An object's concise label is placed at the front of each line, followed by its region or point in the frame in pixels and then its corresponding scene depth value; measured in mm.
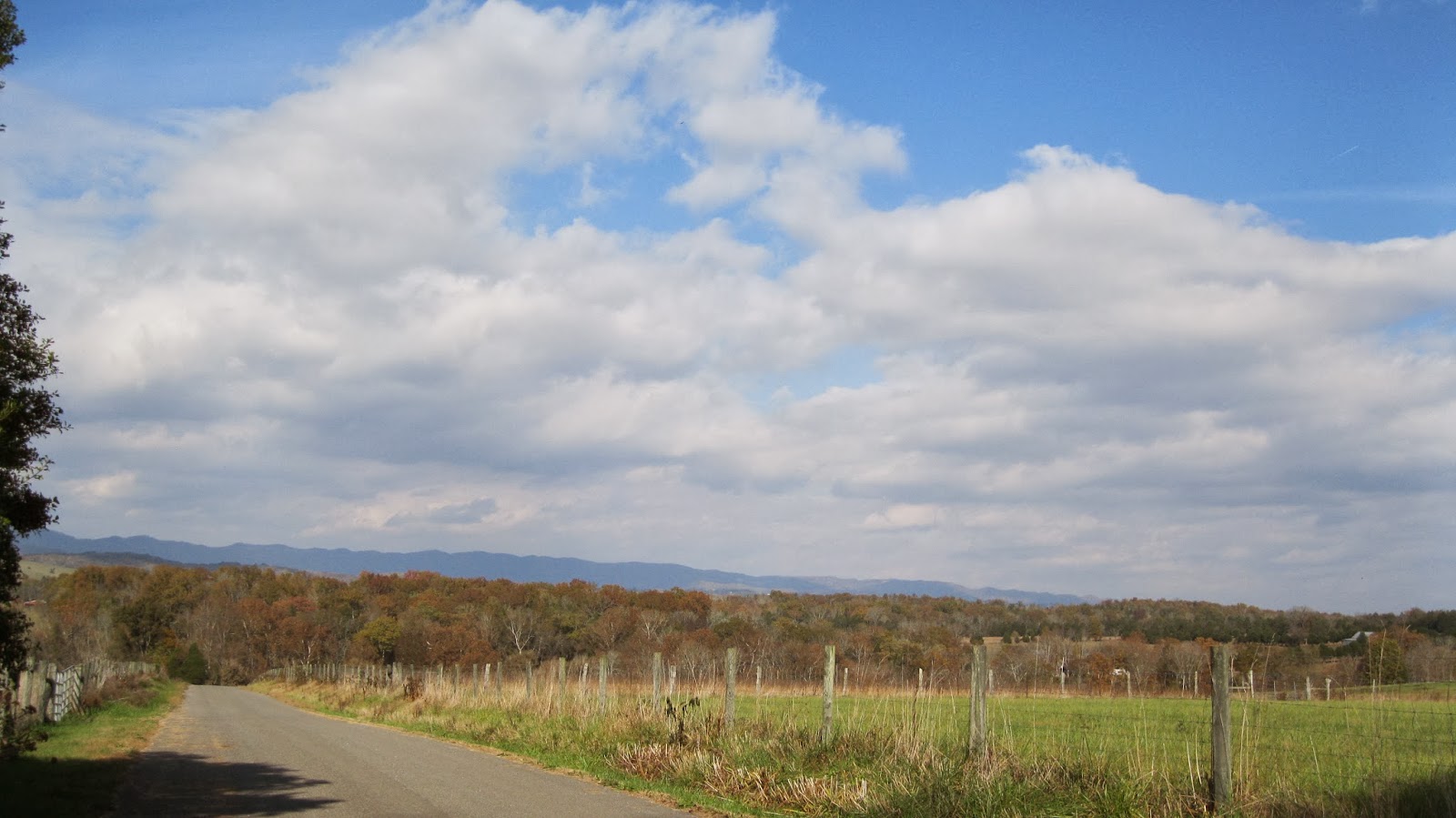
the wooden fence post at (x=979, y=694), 10867
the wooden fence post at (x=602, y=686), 18953
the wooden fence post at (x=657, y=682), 16891
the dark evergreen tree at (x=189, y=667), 92625
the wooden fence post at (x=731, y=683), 15056
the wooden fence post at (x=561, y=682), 21031
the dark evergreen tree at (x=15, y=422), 11359
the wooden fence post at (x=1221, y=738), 8344
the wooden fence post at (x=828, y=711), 12979
